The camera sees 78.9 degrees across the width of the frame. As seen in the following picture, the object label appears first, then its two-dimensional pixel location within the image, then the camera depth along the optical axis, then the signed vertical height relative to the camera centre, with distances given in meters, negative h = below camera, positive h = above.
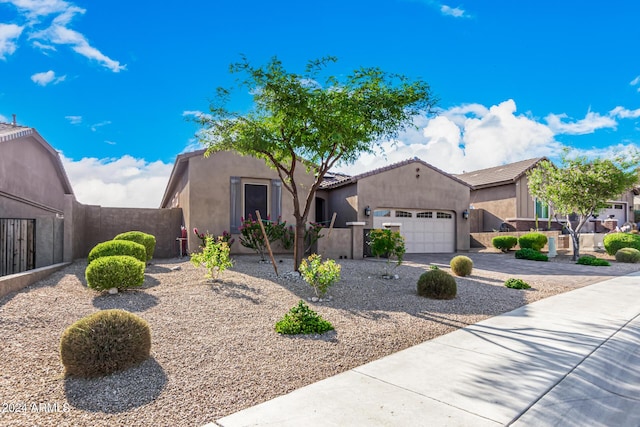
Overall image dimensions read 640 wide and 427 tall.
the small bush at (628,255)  16.81 -1.30
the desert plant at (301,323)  5.75 -1.48
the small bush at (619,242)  18.11 -0.78
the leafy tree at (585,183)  16.58 +1.85
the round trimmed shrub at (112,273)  7.14 -0.90
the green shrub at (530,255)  17.25 -1.33
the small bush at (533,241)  19.28 -0.78
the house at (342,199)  14.45 +1.18
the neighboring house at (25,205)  9.26 +0.58
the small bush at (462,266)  11.61 -1.23
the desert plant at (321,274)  7.59 -0.96
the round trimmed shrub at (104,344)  4.06 -1.30
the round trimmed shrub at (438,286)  8.34 -1.32
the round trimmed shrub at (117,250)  9.27 -0.60
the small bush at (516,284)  10.13 -1.55
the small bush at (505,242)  20.27 -0.89
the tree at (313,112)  8.80 +2.69
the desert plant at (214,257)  8.66 -0.73
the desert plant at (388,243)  10.95 -0.52
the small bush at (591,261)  15.62 -1.47
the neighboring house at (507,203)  24.27 +1.45
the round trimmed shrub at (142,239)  11.70 -0.43
